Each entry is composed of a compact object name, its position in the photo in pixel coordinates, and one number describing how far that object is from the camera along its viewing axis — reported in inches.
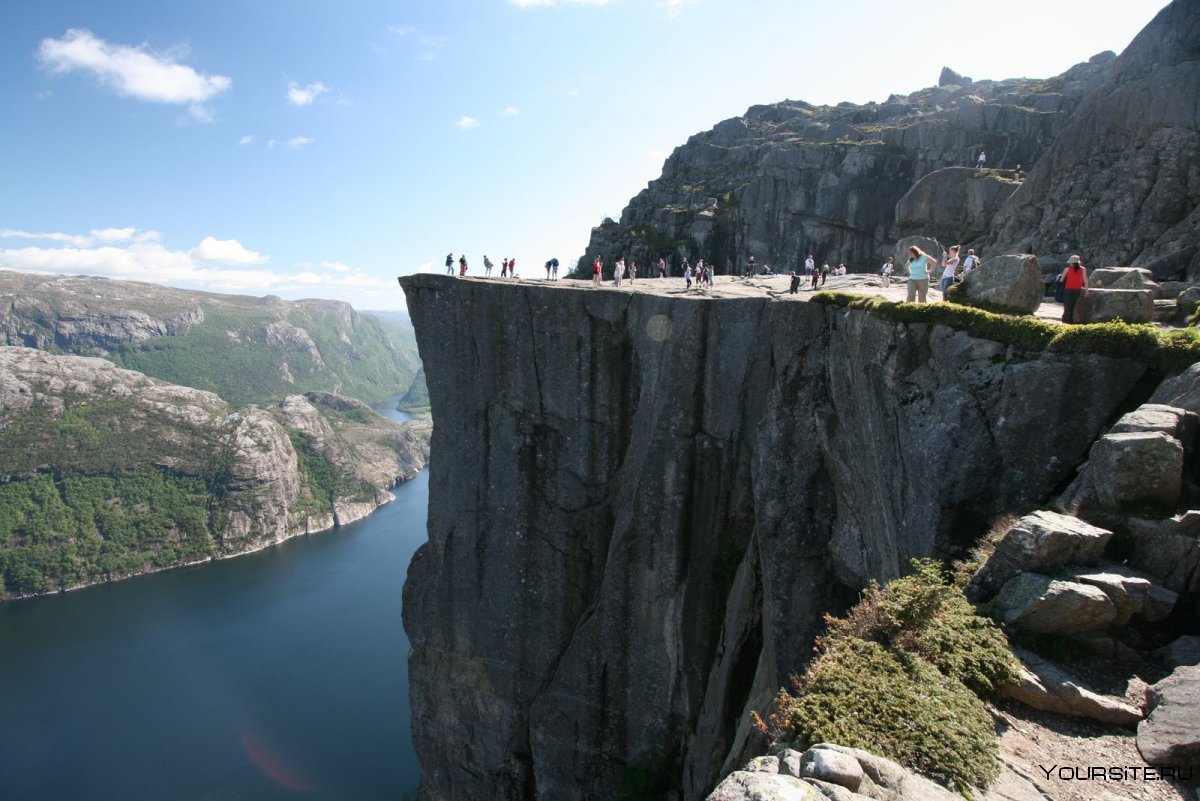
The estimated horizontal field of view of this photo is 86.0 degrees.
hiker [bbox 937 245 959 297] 727.1
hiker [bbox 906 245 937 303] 621.9
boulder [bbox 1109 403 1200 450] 375.2
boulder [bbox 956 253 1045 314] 549.6
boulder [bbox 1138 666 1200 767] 258.1
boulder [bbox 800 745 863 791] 232.1
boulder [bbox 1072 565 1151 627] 325.7
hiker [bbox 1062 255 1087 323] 517.7
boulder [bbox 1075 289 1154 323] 501.0
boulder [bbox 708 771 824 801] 215.9
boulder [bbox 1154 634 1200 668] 309.4
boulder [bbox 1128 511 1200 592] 331.9
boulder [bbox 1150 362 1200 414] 392.8
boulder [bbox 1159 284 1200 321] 578.8
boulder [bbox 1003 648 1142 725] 292.5
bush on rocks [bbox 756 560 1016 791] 263.7
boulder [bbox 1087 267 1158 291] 575.2
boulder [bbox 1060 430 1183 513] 359.6
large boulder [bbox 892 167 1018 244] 1513.3
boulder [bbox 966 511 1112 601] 345.4
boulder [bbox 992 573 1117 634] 321.7
